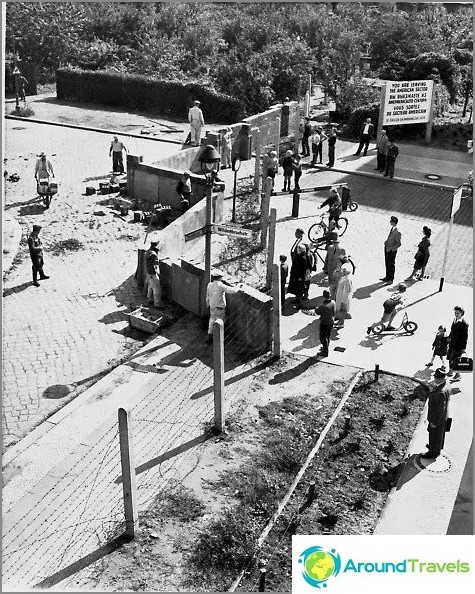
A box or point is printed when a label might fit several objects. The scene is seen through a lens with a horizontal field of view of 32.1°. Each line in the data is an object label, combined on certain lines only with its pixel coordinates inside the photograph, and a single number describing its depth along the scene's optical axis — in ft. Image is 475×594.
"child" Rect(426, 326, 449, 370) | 44.68
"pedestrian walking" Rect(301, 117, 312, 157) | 88.84
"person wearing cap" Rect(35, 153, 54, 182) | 71.50
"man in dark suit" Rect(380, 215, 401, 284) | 55.52
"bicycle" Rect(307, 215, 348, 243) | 64.24
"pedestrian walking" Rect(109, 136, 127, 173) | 81.05
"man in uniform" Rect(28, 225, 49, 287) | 54.75
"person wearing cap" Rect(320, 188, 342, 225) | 63.36
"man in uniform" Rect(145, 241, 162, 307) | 51.83
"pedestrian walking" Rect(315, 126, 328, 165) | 86.62
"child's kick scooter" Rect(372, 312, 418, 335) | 50.08
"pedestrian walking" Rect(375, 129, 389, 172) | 83.15
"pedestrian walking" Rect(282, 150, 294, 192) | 74.59
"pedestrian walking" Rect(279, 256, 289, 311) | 53.16
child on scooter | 48.93
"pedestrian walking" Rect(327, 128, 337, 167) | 83.87
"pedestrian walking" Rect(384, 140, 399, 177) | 80.43
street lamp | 44.86
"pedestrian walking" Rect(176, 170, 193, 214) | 69.05
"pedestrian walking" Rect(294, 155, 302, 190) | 71.58
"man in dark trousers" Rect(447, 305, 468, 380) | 44.19
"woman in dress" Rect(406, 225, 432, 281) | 56.05
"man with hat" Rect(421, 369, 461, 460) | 36.54
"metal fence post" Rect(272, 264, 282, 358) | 45.62
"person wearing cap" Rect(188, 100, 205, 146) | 88.53
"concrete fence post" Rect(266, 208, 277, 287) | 54.65
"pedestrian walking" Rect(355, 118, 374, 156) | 88.94
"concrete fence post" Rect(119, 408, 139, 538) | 30.48
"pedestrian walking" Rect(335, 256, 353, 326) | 50.96
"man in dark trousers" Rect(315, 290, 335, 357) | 45.91
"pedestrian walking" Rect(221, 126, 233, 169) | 84.28
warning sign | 87.20
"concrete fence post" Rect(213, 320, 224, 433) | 37.55
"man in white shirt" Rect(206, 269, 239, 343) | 45.96
